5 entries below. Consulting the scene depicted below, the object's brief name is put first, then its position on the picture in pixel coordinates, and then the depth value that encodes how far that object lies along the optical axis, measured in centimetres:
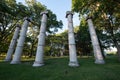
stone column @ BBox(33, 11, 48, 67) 589
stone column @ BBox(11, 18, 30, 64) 665
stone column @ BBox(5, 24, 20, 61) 818
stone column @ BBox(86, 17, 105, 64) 636
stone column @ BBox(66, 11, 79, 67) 567
